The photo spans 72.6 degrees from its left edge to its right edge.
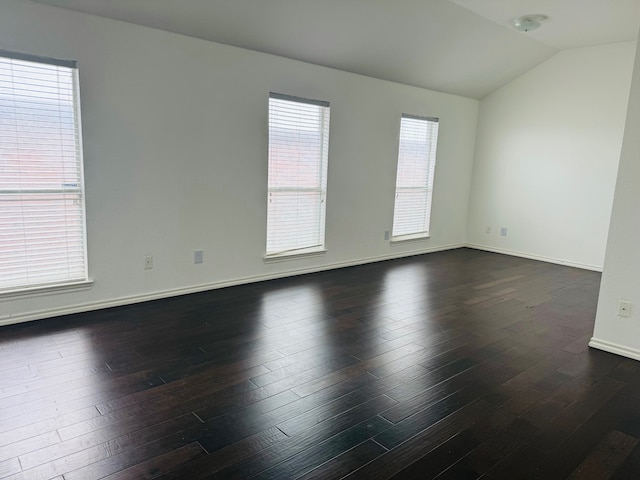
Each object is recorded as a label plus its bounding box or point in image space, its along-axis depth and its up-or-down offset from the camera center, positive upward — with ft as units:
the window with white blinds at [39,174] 9.81 -0.21
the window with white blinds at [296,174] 14.51 +0.09
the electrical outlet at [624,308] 9.71 -2.58
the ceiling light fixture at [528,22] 14.32 +5.51
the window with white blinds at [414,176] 18.83 +0.26
